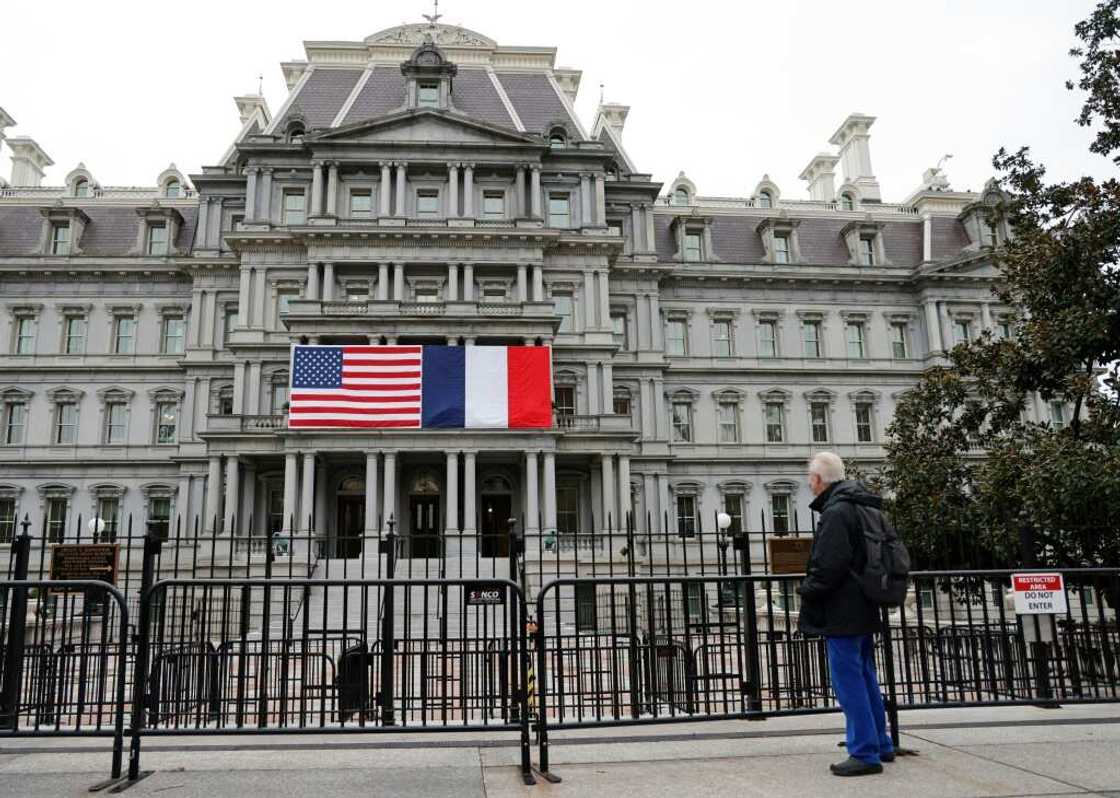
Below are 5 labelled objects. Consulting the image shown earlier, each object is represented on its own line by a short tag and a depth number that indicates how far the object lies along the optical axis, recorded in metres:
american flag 31.52
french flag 31.94
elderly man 5.59
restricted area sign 7.93
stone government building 34.06
